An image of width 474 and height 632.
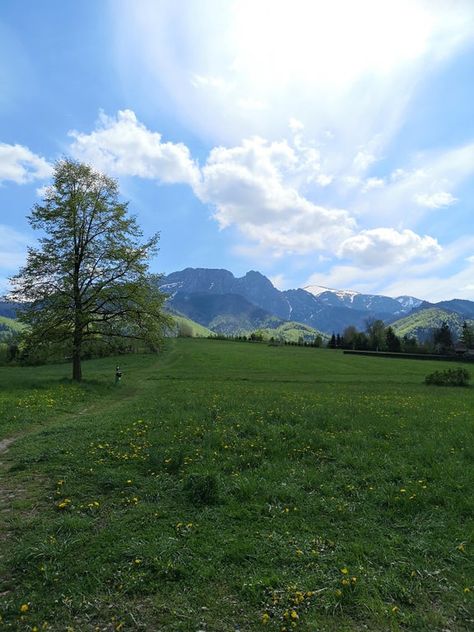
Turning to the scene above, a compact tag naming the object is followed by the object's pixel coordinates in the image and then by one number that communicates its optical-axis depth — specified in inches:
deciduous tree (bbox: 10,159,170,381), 1314.0
